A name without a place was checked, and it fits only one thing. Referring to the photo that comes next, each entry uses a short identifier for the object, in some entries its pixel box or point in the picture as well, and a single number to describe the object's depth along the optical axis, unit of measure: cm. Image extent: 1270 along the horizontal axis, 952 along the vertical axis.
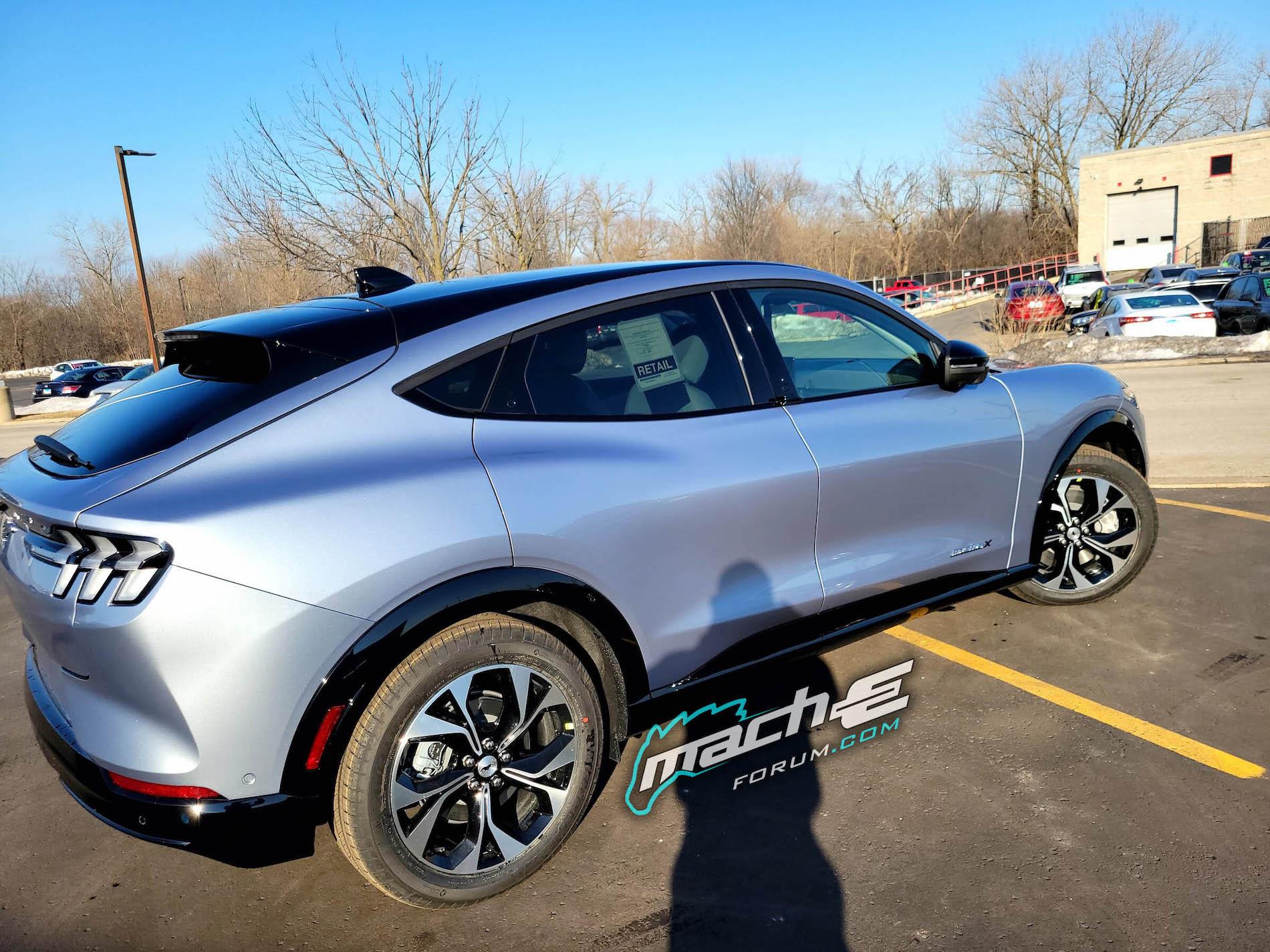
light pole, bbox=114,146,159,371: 2278
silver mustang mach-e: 213
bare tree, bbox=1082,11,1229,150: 5566
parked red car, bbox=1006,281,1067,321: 1864
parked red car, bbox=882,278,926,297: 4657
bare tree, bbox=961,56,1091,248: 5675
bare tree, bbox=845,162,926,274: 5688
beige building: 4412
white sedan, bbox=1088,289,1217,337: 1650
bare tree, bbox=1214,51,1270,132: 5841
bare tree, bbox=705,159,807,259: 4475
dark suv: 1753
